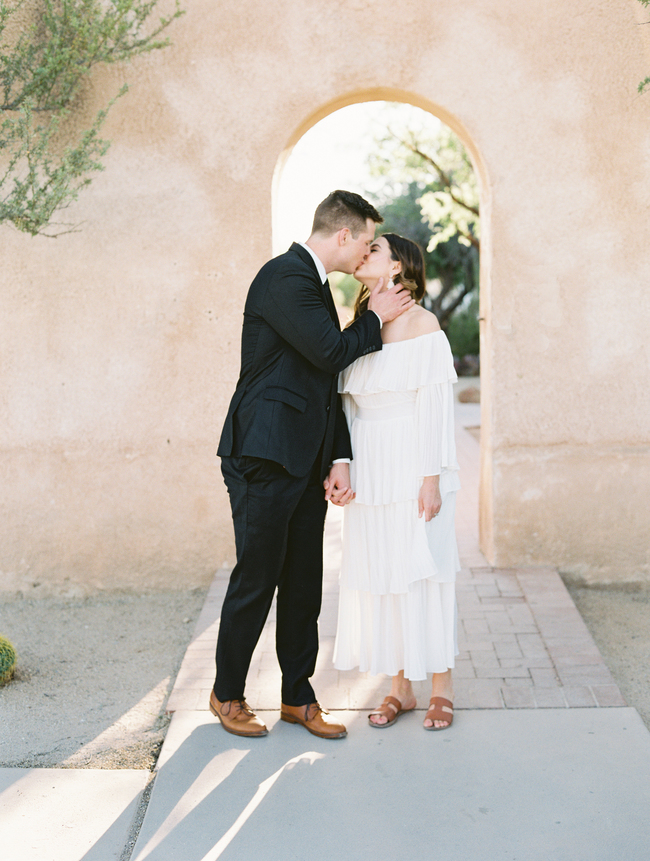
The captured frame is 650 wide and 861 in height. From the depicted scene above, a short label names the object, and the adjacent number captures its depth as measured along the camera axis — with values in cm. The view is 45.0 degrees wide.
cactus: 389
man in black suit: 305
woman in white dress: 317
